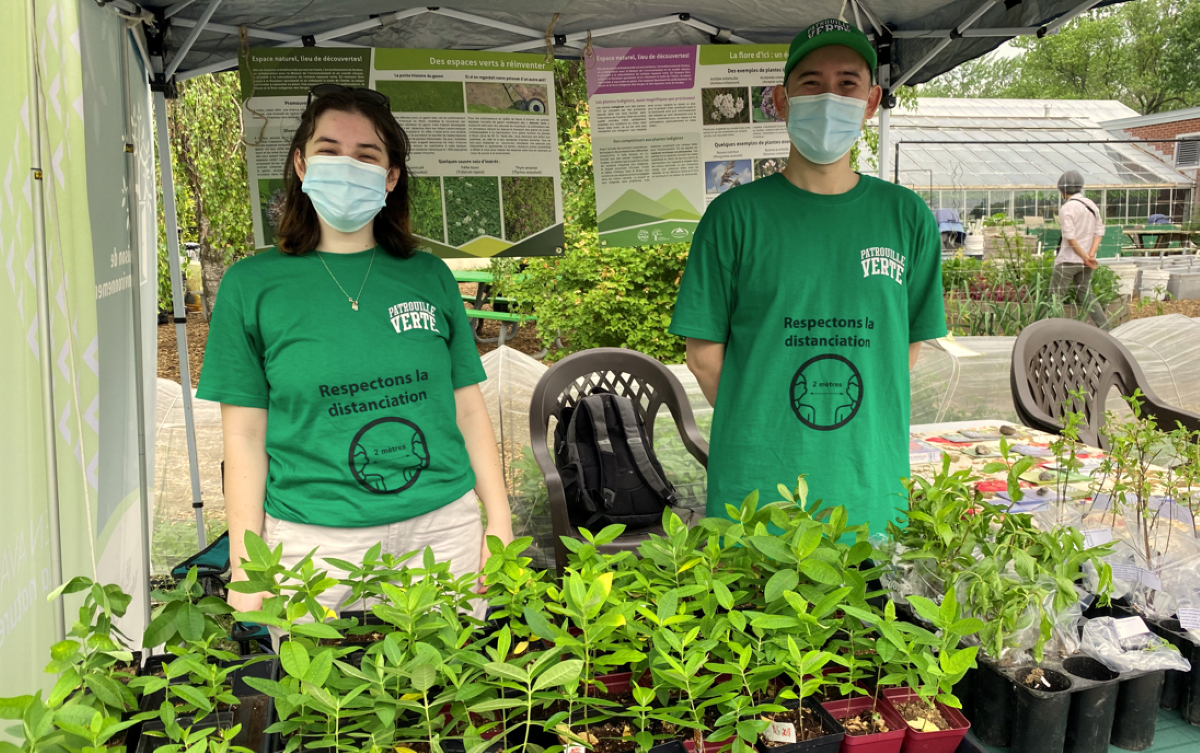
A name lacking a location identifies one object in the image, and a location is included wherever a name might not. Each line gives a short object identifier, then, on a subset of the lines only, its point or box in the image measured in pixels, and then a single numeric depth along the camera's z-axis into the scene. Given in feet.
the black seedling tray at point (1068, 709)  3.74
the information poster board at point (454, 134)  9.58
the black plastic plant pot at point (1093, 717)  3.80
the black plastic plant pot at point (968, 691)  4.00
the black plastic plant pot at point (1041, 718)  3.71
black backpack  10.36
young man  6.02
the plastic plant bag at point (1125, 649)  3.95
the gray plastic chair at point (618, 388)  10.94
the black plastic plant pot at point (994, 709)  3.84
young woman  5.36
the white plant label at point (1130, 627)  4.09
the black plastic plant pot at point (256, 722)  3.22
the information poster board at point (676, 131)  10.76
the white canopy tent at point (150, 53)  4.95
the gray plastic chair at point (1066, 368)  12.50
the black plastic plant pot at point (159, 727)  3.15
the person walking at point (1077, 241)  24.44
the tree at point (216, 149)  24.44
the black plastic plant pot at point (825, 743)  3.14
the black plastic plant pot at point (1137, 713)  3.92
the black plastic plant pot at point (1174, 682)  4.25
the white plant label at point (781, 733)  3.18
